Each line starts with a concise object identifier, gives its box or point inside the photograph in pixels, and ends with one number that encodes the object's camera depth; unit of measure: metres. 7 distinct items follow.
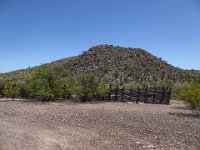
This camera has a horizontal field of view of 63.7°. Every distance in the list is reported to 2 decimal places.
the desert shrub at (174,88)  16.29
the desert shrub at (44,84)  12.95
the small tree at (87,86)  13.13
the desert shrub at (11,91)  13.60
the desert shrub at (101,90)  13.08
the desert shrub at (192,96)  9.87
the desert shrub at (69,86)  13.29
